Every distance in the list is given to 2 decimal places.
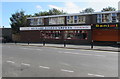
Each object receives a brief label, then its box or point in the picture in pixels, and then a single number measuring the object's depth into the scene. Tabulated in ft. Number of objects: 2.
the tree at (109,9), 194.07
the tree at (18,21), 131.73
